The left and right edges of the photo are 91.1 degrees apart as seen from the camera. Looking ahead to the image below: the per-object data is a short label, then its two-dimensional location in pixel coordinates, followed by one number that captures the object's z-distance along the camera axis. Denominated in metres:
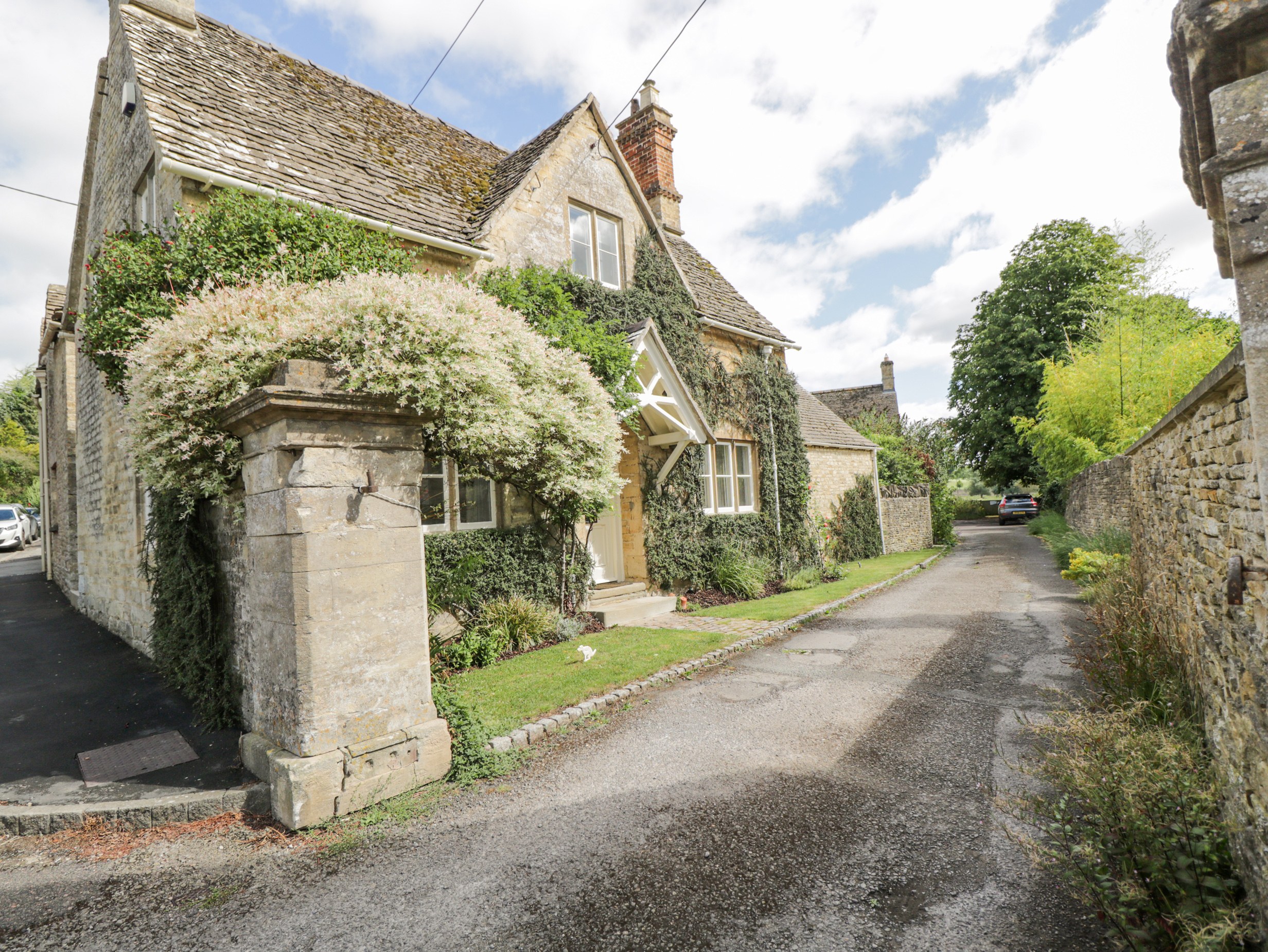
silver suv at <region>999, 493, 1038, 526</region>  34.38
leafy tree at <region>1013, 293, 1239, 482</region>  13.42
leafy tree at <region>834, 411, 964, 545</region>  22.73
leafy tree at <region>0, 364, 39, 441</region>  39.78
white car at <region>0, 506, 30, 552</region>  24.47
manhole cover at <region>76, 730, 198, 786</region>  5.01
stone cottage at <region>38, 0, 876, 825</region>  4.31
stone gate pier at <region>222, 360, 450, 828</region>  4.20
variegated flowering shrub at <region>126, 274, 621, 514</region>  4.59
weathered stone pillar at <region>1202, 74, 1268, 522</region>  1.98
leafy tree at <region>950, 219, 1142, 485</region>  28.45
